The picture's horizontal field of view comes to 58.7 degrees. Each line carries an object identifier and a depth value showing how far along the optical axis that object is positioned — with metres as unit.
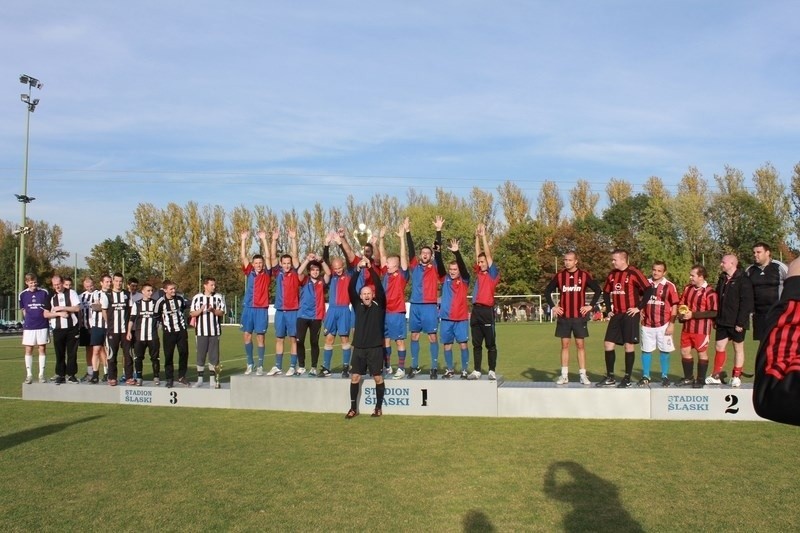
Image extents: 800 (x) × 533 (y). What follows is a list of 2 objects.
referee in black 10.91
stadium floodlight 40.25
